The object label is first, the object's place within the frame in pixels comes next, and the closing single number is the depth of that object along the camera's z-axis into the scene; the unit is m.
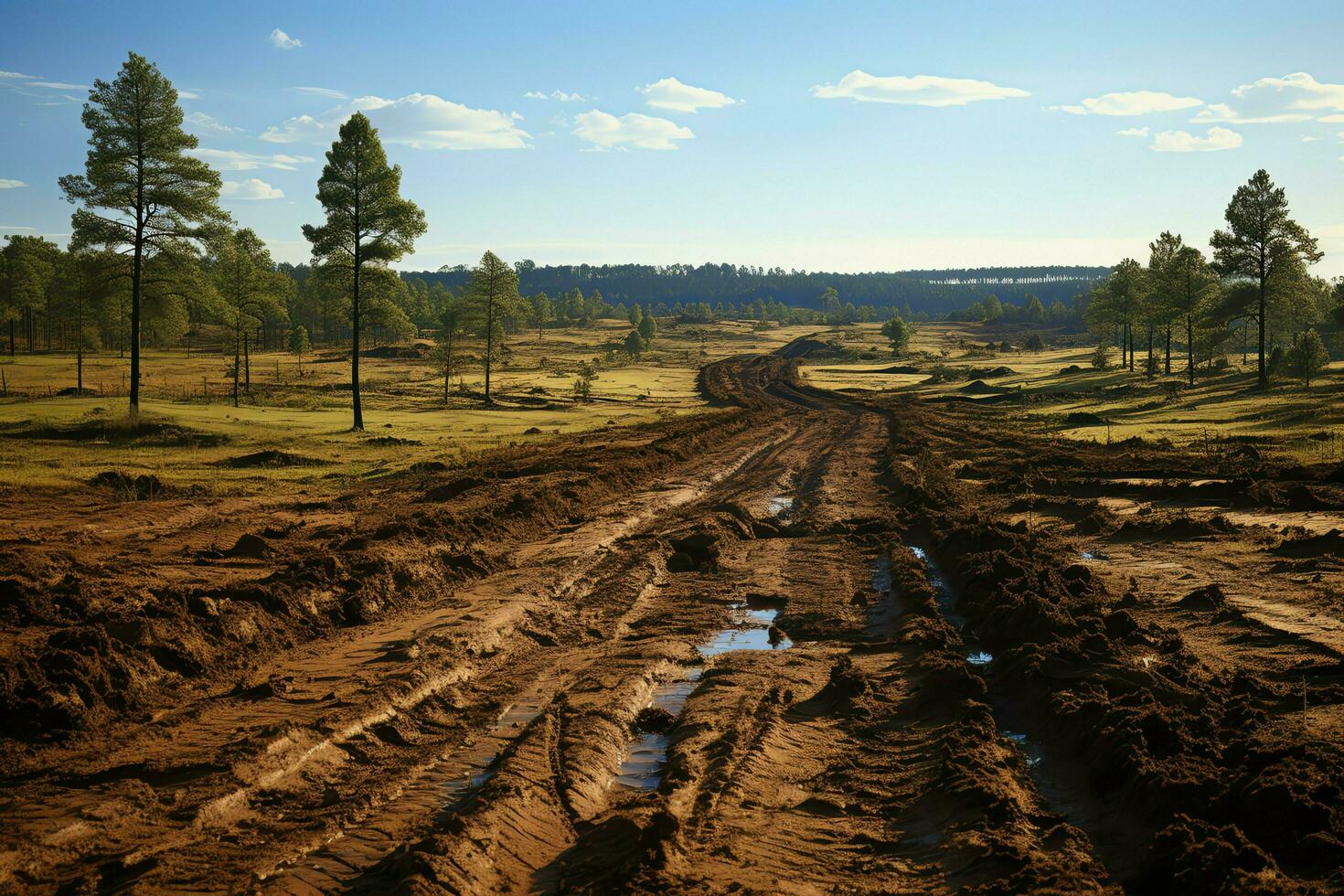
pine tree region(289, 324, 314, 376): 87.38
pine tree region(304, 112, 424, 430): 35.66
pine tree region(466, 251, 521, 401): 58.66
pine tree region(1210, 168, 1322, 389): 52.12
